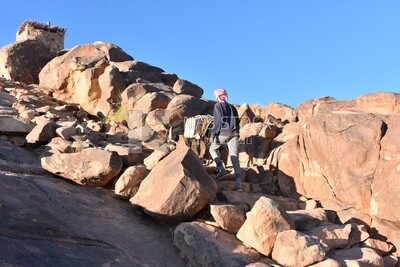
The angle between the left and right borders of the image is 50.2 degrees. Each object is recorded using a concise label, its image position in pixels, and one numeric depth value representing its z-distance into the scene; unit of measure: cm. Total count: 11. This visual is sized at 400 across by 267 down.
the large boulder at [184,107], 1063
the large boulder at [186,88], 1408
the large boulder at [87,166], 620
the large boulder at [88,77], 1305
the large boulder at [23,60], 1672
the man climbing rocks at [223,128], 741
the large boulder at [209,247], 493
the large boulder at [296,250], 485
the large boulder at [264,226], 515
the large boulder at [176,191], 555
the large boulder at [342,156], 637
